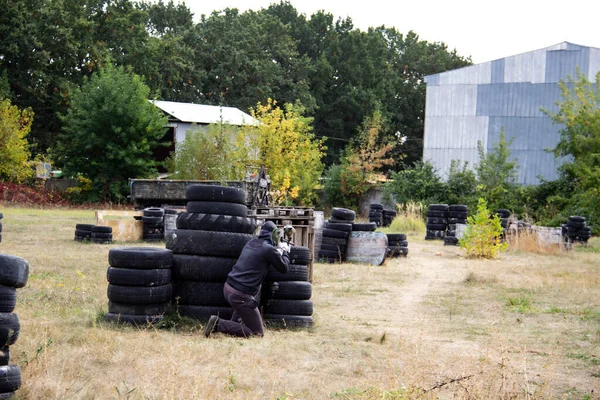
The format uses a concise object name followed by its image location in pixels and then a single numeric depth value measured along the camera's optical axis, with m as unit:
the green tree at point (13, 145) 41.28
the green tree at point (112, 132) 40.91
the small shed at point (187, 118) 43.66
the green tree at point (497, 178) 36.34
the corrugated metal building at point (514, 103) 39.84
